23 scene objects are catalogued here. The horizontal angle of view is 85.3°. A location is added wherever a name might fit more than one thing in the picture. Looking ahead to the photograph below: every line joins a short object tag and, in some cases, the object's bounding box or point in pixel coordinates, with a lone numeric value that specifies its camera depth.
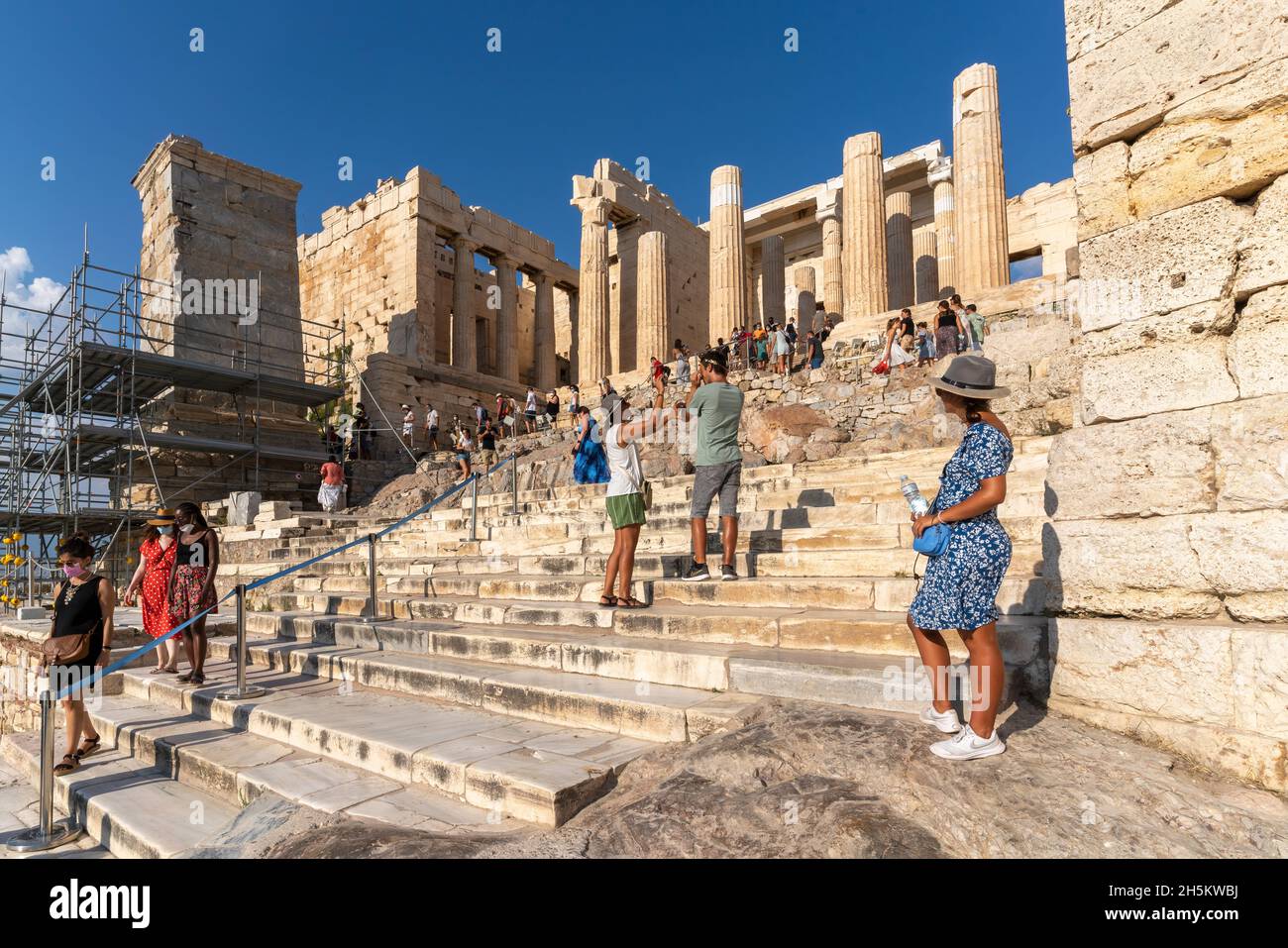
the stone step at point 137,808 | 3.24
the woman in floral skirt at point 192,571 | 5.91
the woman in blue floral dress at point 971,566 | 2.54
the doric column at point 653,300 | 23.27
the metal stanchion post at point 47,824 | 3.47
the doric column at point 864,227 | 18.41
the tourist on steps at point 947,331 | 11.80
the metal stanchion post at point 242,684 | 4.97
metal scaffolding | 13.65
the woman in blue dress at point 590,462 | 9.73
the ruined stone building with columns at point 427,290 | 23.22
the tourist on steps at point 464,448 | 16.55
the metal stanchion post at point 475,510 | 8.60
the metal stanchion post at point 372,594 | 6.28
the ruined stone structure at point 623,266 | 24.47
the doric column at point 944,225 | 22.19
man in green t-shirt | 5.20
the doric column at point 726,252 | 22.00
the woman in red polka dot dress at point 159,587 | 6.20
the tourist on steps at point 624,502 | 5.00
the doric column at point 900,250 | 22.64
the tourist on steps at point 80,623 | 4.68
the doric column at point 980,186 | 16.69
